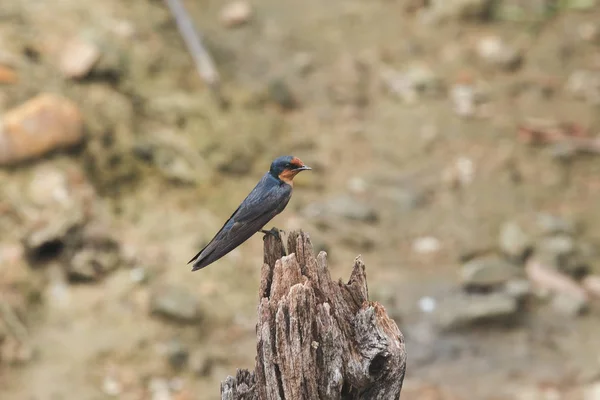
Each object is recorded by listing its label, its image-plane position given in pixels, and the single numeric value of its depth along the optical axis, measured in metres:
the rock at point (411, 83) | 24.33
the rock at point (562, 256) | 18.76
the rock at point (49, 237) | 17.48
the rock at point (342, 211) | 20.14
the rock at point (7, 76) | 20.23
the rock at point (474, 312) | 17.39
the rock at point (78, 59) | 21.12
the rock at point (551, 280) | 18.20
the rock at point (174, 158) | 20.33
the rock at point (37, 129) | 18.73
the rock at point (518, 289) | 17.89
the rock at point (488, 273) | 18.17
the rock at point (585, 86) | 23.83
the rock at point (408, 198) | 20.75
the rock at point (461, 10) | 26.70
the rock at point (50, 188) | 18.19
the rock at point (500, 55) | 25.12
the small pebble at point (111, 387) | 15.41
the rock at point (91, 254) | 17.45
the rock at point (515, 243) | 19.01
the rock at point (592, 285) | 18.19
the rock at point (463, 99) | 23.59
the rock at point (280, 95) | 23.56
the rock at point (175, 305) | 17.00
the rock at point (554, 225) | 19.67
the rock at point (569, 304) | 17.79
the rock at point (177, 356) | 16.12
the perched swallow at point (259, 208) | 8.88
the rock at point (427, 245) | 19.56
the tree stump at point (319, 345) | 7.28
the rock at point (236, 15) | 26.08
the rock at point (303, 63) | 24.90
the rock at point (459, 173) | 21.41
